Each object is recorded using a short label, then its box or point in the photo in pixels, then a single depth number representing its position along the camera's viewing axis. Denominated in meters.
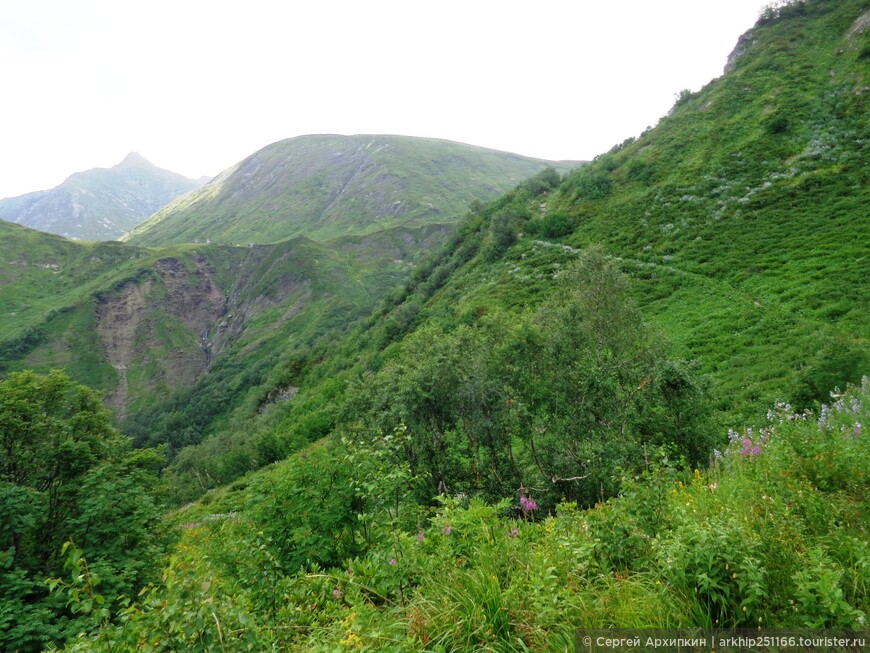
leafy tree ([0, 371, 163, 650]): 9.94
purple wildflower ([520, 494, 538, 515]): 7.20
